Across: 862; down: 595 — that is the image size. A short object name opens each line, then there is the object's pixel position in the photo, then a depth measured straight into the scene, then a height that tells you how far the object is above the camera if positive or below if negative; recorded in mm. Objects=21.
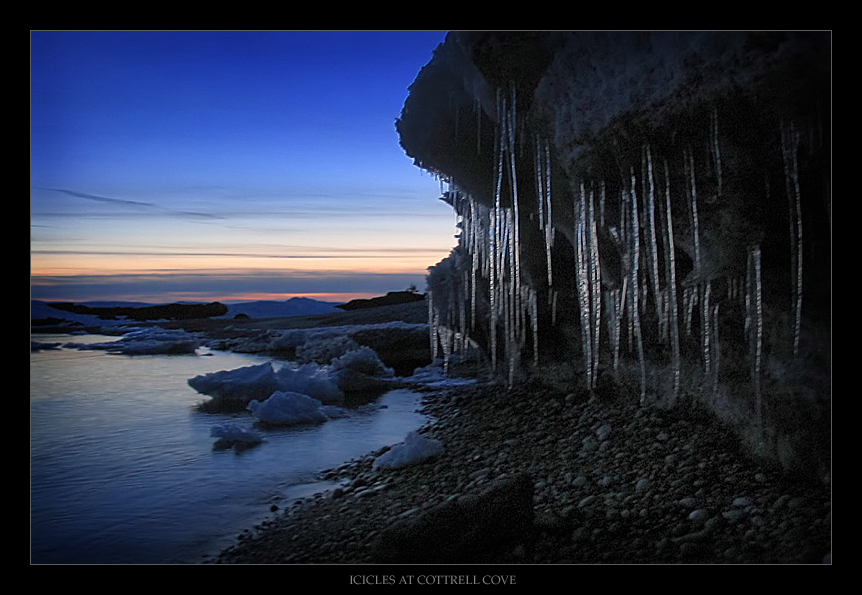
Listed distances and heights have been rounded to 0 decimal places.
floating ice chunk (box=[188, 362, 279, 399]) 8781 -1179
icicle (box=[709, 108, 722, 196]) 3961 +1021
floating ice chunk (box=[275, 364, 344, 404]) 8955 -1218
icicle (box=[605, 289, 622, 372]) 6105 -124
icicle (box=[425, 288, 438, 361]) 8160 -175
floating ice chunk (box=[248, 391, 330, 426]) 7469 -1342
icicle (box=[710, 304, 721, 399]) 5094 -447
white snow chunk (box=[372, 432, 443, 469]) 5758 -1451
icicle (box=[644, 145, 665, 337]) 4520 +565
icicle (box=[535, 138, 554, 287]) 5227 +1156
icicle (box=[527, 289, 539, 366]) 7535 -137
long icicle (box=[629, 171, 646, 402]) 4582 +449
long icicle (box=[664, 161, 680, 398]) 4508 +218
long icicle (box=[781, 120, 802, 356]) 3830 +596
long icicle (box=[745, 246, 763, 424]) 4391 -120
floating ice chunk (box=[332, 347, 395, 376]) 10977 -1109
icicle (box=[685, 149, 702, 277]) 4316 +723
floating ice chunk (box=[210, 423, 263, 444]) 6559 -1432
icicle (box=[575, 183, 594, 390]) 5043 +442
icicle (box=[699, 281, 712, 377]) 4957 -192
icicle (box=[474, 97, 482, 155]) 5761 +1709
